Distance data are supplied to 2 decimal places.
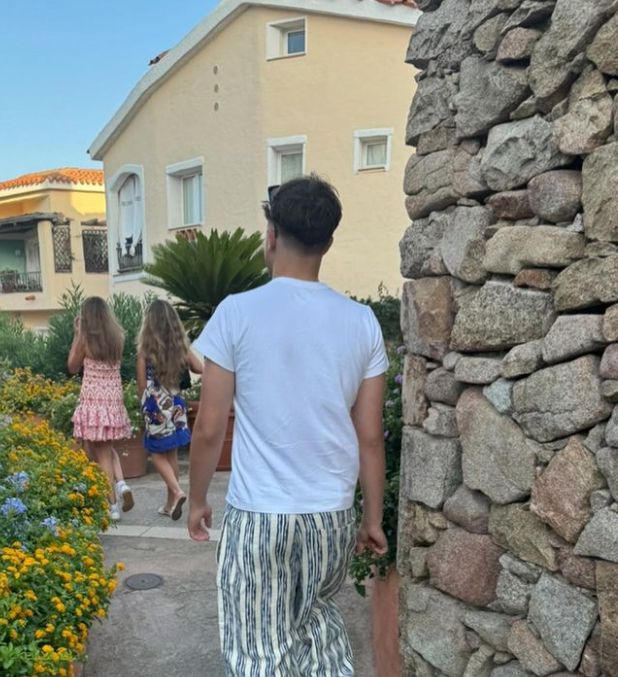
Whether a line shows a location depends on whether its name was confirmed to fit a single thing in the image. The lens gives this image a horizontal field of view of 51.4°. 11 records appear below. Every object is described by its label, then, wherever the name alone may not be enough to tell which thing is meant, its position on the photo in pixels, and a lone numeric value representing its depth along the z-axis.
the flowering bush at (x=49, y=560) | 2.20
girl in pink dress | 4.90
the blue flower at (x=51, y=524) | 2.94
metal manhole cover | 3.82
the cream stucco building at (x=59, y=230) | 23.06
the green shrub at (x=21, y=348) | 8.71
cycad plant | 6.89
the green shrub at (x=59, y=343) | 8.34
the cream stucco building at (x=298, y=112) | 10.01
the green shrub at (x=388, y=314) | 8.33
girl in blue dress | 4.76
